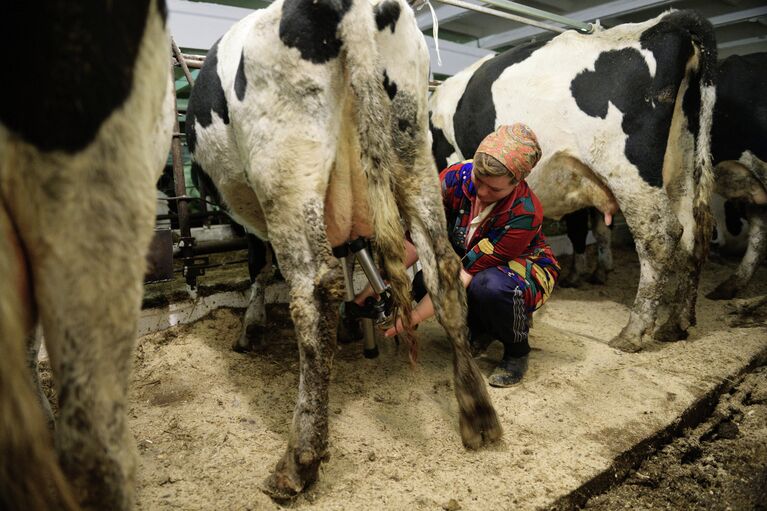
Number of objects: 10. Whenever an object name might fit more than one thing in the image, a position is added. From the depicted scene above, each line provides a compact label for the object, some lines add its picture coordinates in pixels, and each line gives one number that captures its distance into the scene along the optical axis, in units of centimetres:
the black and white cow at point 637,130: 292
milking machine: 223
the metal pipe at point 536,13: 387
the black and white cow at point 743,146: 384
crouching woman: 236
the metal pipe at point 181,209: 315
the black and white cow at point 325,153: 174
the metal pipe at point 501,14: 350
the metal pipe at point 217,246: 333
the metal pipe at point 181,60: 304
